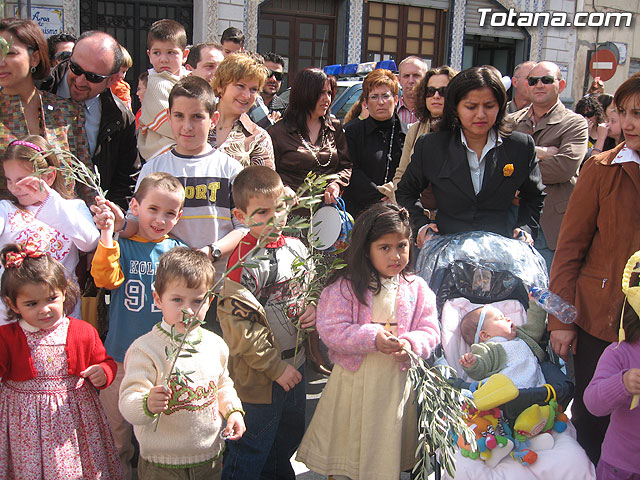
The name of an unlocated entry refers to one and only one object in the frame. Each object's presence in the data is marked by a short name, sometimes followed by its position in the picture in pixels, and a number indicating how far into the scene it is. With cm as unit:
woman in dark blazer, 347
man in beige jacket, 482
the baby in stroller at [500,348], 301
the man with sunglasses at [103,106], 349
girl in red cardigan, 262
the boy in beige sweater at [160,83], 408
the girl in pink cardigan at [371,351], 274
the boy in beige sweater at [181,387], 250
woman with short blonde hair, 399
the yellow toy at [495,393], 277
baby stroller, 323
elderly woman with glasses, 491
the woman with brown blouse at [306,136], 452
